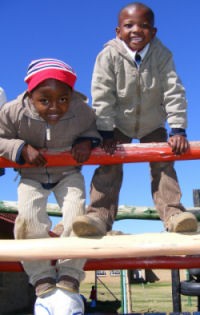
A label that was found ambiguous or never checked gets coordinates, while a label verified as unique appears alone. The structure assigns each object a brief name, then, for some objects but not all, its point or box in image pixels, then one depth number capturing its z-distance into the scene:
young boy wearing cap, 2.12
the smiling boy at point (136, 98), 2.79
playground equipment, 1.87
